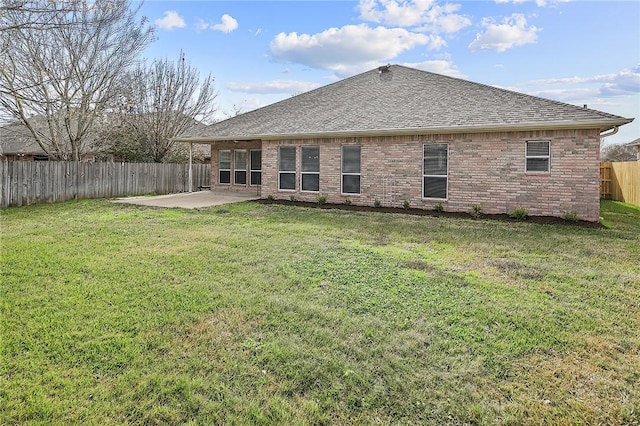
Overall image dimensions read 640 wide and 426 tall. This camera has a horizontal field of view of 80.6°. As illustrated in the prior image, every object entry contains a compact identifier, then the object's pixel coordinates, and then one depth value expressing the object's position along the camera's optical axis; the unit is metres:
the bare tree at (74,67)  13.84
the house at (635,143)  21.60
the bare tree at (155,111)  20.27
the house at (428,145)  9.81
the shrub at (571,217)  9.71
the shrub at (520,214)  10.06
